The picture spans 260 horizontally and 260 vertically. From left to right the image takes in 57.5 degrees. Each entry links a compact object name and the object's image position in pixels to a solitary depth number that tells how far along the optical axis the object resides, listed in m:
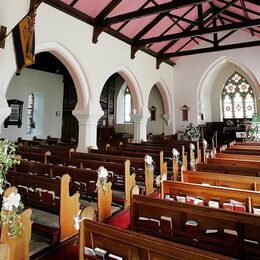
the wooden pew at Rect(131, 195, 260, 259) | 1.95
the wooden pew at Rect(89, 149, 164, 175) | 4.99
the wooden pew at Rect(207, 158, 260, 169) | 4.33
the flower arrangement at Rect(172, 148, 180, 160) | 5.15
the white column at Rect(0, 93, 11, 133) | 5.05
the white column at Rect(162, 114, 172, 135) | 12.65
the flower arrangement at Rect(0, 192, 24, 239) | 2.08
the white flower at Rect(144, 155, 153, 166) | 4.33
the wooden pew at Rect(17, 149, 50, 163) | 4.87
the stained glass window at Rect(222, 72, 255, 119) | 13.72
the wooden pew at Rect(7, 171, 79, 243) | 2.83
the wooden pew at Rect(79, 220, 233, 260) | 1.37
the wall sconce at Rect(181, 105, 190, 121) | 12.53
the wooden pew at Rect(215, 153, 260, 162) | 5.06
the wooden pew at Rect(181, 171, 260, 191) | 3.13
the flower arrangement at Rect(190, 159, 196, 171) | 4.51
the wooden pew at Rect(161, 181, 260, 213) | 2.55
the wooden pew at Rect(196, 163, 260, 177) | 3.86
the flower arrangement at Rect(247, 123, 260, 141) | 9.91
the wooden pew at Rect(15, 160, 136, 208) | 3.67
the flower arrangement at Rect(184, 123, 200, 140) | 11.73
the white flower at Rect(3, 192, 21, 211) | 2.08
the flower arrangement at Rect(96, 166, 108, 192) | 3.30
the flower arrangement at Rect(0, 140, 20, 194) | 2.03
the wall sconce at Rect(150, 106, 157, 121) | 14.12
